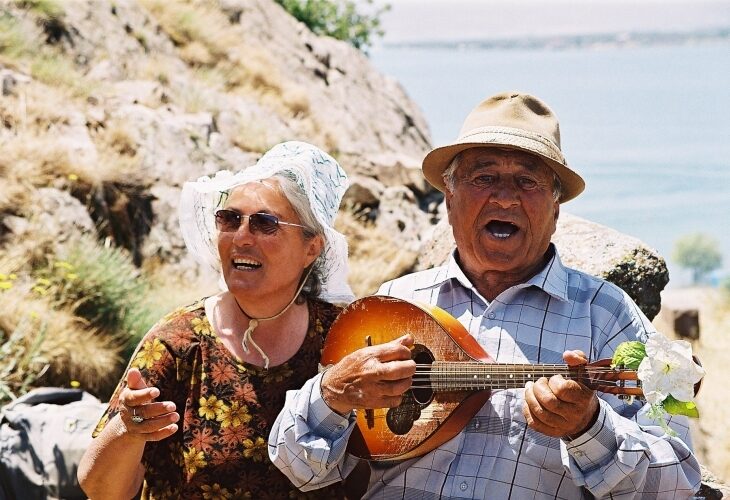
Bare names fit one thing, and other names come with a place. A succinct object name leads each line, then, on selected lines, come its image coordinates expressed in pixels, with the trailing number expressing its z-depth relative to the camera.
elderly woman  3.38
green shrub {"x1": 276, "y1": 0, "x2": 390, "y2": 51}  19.38
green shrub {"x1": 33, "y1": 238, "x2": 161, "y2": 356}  7.26
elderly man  3.06
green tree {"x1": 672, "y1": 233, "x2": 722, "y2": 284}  73.56
